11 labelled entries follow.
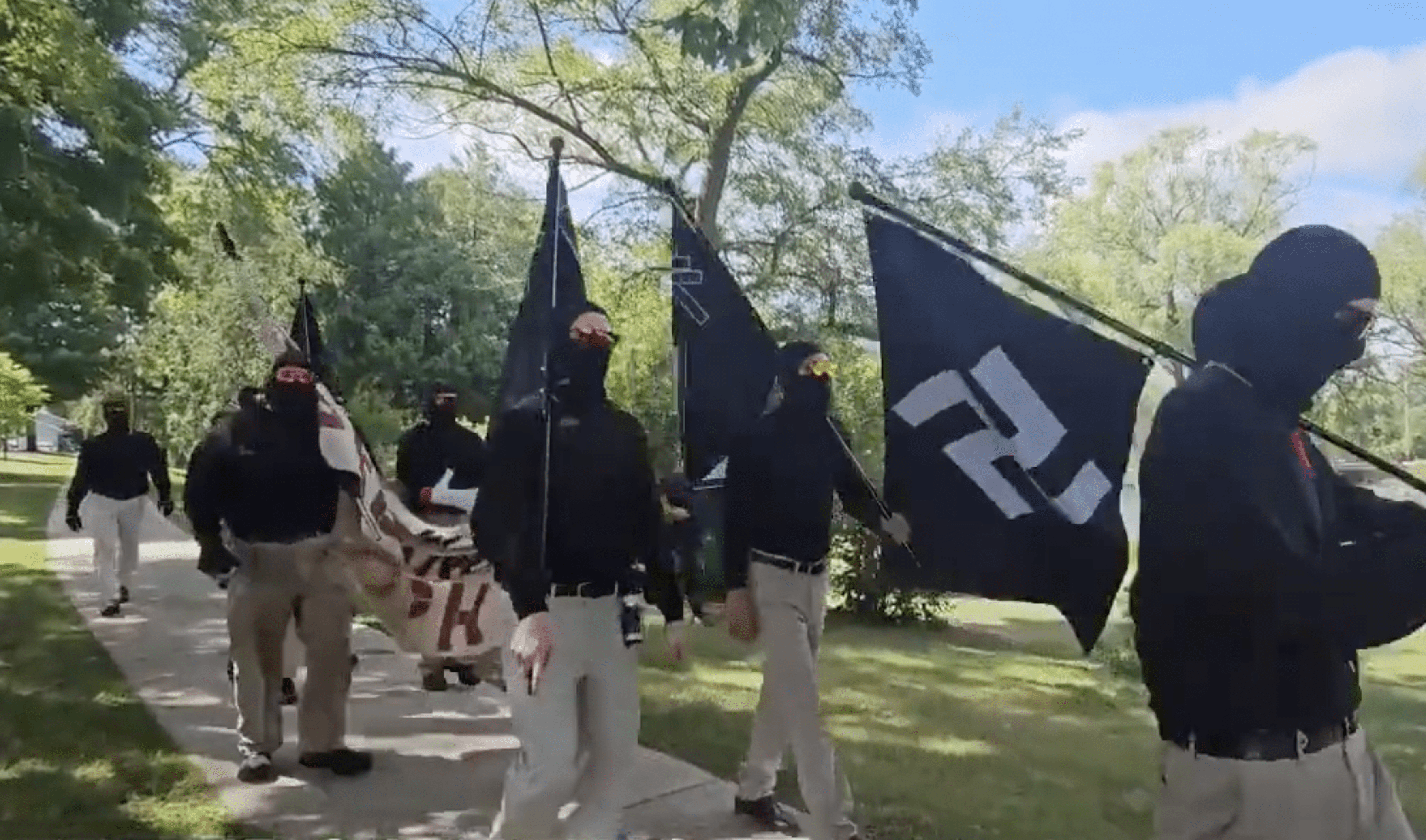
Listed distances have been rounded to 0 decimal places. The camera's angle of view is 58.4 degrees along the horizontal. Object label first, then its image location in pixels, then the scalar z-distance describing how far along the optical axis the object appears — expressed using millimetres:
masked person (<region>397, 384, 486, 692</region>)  7645
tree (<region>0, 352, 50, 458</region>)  23969
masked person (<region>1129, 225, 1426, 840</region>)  2389
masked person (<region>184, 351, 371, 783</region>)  5746
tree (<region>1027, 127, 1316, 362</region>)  19375
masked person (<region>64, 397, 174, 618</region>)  10312
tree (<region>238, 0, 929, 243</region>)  12406
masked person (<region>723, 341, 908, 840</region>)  4789
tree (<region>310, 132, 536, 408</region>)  27969
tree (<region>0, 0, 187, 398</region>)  7223
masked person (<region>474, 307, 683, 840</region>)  4066
